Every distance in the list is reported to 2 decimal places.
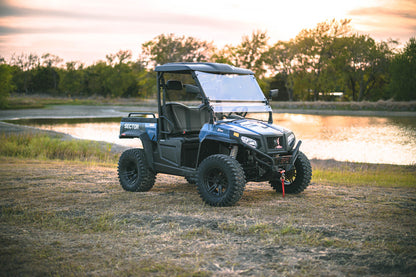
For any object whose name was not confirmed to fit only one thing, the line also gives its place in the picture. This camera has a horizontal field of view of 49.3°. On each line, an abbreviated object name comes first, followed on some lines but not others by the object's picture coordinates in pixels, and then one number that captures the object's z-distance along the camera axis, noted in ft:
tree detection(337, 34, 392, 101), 188.55
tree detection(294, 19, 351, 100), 209.77
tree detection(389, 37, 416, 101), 158.71
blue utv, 23.79
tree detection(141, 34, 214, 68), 260.62
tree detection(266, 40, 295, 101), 226.79
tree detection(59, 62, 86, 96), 335.67
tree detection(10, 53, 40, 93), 319.31
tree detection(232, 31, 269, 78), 240.73
